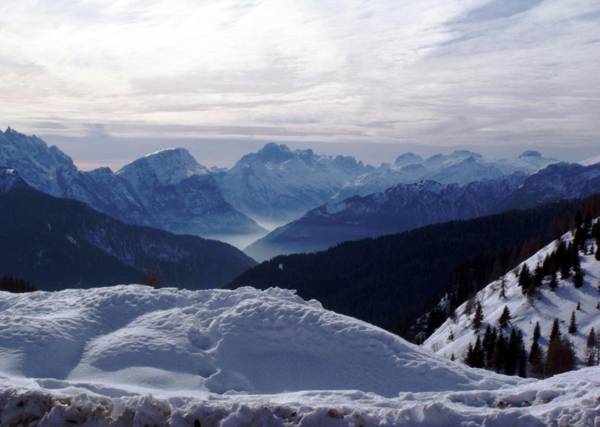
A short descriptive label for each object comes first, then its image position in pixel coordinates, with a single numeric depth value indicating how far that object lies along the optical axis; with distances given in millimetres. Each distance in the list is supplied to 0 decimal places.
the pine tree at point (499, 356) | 77688
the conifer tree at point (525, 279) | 99562
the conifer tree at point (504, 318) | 90812
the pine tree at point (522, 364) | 78500
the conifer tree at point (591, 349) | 75606
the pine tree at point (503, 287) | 104481
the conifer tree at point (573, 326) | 86188
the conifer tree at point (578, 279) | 95938
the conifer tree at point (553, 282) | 97188
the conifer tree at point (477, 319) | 94181
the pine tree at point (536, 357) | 77438
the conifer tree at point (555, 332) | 81500
